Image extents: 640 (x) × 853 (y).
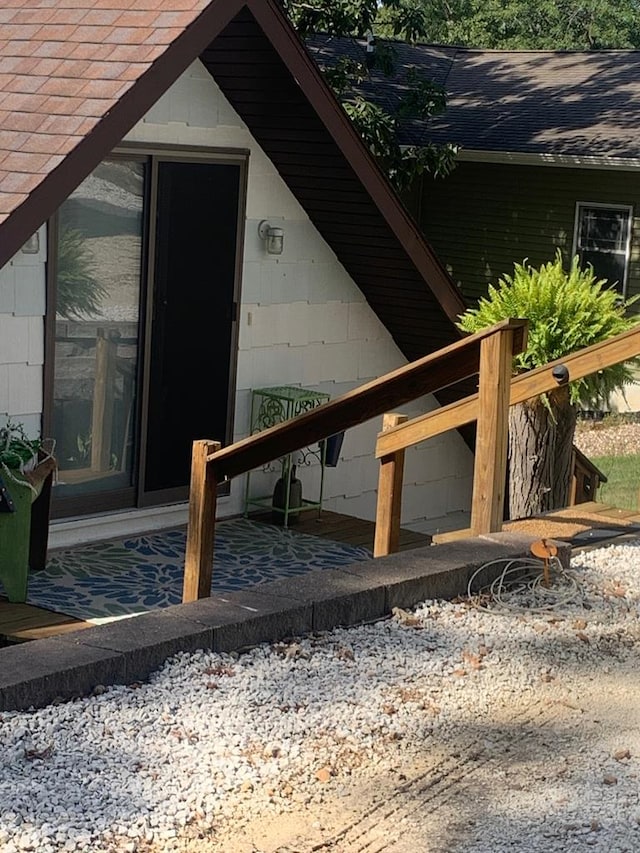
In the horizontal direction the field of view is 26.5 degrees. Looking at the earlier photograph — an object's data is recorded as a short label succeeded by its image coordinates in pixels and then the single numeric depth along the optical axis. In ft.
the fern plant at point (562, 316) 25.16
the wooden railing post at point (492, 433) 18.15
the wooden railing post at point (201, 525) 18.88
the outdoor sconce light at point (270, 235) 29.25
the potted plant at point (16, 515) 21.88
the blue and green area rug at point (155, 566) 23.00
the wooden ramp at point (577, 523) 20.48
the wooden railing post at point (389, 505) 19.85
